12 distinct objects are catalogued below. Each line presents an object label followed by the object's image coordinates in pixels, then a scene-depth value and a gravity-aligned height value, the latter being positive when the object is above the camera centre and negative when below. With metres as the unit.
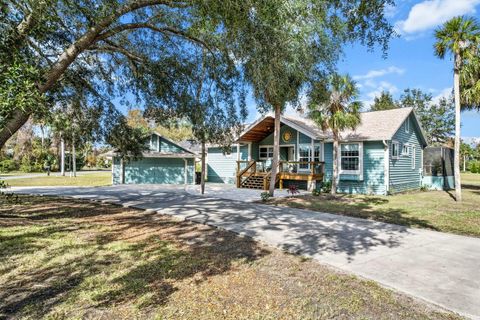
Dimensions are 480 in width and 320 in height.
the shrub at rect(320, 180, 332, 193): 15.53 -1.13
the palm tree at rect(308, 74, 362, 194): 13.53 +2.84
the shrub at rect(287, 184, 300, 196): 14.01 -1.24
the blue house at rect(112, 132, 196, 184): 21.14 -0.14
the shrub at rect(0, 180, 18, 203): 6.51 -0.65
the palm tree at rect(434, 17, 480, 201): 11.76 +5.23
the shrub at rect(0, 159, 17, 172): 35.96 +0.12
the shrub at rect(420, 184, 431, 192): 17.51 -1.31
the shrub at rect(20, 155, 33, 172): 37.93 +0.13
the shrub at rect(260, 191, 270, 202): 12.15 -1.31
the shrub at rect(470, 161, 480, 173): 40.26 -0.09
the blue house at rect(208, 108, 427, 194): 15.18 +0.73
